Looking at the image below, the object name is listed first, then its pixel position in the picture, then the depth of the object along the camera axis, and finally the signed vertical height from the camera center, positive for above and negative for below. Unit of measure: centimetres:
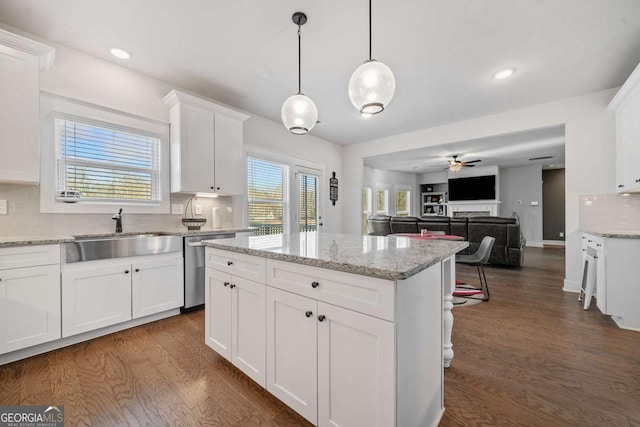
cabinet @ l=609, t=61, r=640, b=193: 272 +86
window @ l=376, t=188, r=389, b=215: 895 +39
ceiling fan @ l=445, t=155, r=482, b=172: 677 +124
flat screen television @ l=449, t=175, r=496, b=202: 855 +81
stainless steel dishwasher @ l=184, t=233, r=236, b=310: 289 -65
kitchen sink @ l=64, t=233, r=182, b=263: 218 -30
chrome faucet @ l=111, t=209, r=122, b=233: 266 -7
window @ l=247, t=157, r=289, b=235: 417 +28
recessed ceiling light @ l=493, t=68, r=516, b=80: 295 +156
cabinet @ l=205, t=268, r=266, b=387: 156 -70
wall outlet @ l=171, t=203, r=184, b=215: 324 +4
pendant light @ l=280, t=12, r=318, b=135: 202 +76
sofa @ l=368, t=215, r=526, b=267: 492 -34
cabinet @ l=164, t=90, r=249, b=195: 304 +81
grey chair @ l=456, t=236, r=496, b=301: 343 -59
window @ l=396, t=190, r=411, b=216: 992 +39
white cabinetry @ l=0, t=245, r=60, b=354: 188 -61
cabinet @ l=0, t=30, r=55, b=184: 202 +82
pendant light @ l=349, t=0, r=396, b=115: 162 +78
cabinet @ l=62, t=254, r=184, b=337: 217 -70
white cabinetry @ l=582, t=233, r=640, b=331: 242 -62
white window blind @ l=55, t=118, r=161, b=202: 252 +51
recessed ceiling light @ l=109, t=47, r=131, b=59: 258 +156
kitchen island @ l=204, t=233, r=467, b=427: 101 -52
